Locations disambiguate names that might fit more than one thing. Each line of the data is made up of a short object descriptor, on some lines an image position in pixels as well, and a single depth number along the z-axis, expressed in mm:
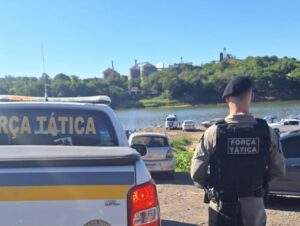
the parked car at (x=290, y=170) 5371
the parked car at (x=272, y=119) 32409
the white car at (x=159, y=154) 8144
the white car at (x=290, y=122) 24485
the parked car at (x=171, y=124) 37373
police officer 2003
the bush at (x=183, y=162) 9881
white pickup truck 1375
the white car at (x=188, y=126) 34626
